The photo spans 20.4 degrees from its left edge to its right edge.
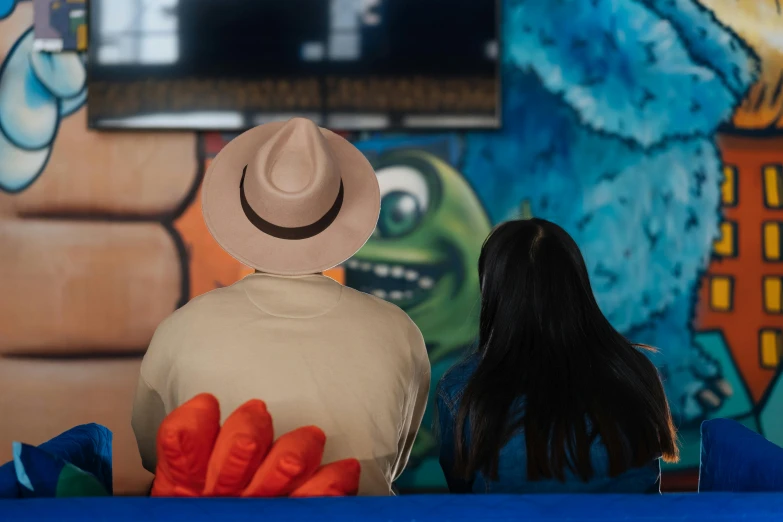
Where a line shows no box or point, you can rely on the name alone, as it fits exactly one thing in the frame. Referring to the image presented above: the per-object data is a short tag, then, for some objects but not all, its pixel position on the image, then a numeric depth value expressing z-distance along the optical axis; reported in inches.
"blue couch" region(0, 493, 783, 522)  136.4
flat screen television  212.6
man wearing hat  149.9
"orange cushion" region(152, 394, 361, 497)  137.8
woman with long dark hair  148.5
